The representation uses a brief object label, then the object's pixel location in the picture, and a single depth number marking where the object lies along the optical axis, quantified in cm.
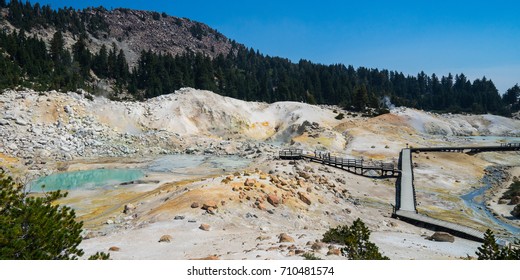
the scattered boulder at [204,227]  1969
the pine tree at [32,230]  838
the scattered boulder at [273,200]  2497
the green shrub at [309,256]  1196
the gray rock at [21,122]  5531
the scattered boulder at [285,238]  1622
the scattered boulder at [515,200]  3433
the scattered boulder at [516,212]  3187
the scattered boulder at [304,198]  2717
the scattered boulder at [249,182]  2715
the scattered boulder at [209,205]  2235
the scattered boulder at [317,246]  1433
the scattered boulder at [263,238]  1707
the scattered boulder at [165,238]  1734
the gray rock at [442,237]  2116
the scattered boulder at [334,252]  1362
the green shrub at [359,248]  1134
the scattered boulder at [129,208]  2608
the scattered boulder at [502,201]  3624
